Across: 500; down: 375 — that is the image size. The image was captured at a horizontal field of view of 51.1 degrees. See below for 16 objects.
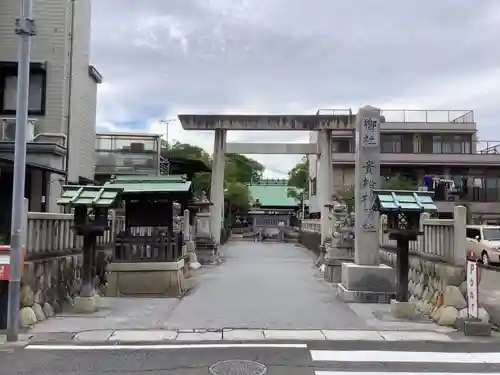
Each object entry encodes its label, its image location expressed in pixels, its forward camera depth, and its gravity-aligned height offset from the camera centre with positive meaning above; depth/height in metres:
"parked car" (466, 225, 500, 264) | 23.36 -1.33
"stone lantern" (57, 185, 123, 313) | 10.16 -0.16
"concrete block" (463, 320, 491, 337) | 8.59 -1.88
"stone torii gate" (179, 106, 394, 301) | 12.34 +1.76
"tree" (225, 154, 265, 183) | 64.25 +5.87
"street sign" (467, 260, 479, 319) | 8.62 -1.24
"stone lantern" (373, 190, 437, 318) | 9.86 -0.13
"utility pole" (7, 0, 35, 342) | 7.95 +0.76
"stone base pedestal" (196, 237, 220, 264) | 22.75 -1.82
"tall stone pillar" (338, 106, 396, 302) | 12.63 +0.51
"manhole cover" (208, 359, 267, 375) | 6.42 -1.98
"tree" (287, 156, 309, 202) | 64.94 +3.86
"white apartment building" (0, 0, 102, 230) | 17.00 +3.89
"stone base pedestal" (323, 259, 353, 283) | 15.99 -1.77
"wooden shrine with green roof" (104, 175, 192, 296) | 12.59 -0.84
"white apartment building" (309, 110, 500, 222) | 44.72 +4.70
